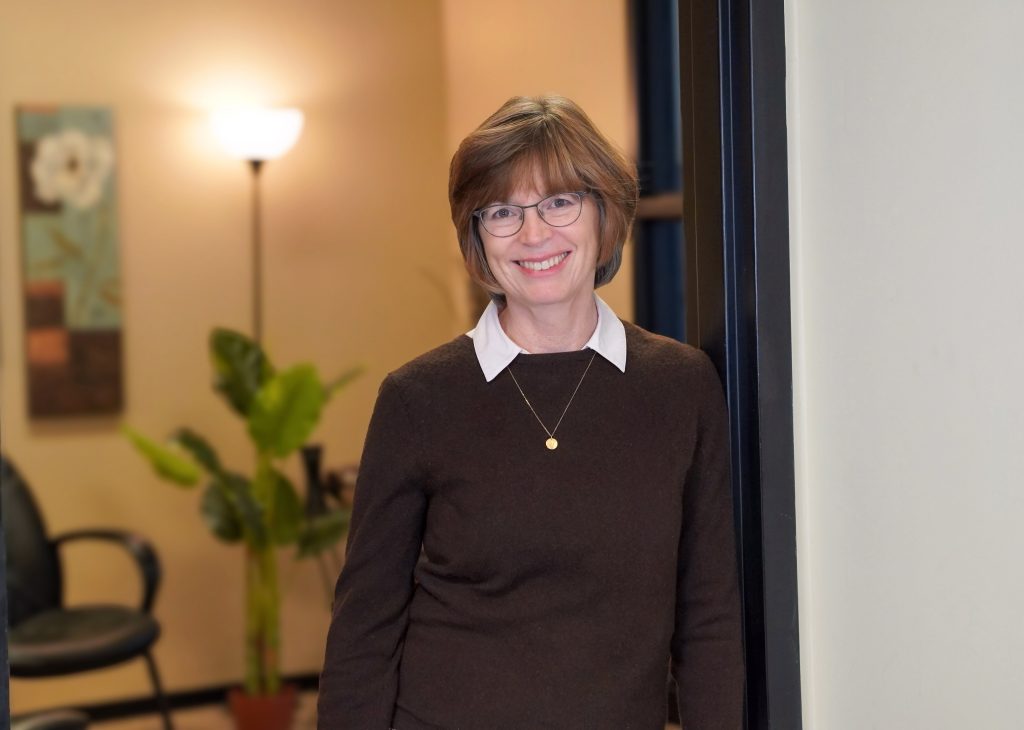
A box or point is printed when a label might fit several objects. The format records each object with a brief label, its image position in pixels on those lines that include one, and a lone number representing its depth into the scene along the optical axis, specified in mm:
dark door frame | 1232
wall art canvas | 3598
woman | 1142
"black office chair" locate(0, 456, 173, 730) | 2877
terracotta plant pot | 3439
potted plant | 3285
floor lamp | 3553
